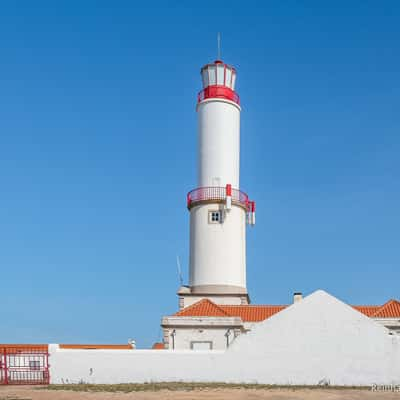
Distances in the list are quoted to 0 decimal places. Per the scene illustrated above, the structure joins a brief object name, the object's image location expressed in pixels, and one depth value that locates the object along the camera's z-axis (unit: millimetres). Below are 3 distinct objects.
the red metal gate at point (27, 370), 22172
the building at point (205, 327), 26125
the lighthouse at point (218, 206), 30922
